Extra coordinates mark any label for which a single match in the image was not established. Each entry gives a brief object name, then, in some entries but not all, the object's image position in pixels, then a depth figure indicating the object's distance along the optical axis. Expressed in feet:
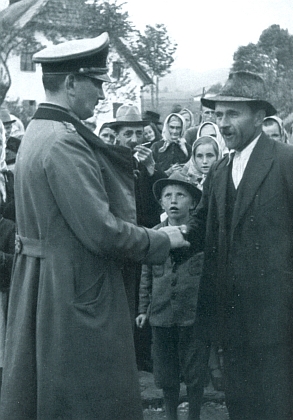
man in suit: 11.09
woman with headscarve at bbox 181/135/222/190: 18.74
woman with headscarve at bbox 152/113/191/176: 25.72
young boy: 14.02
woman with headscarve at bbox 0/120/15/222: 15.43
